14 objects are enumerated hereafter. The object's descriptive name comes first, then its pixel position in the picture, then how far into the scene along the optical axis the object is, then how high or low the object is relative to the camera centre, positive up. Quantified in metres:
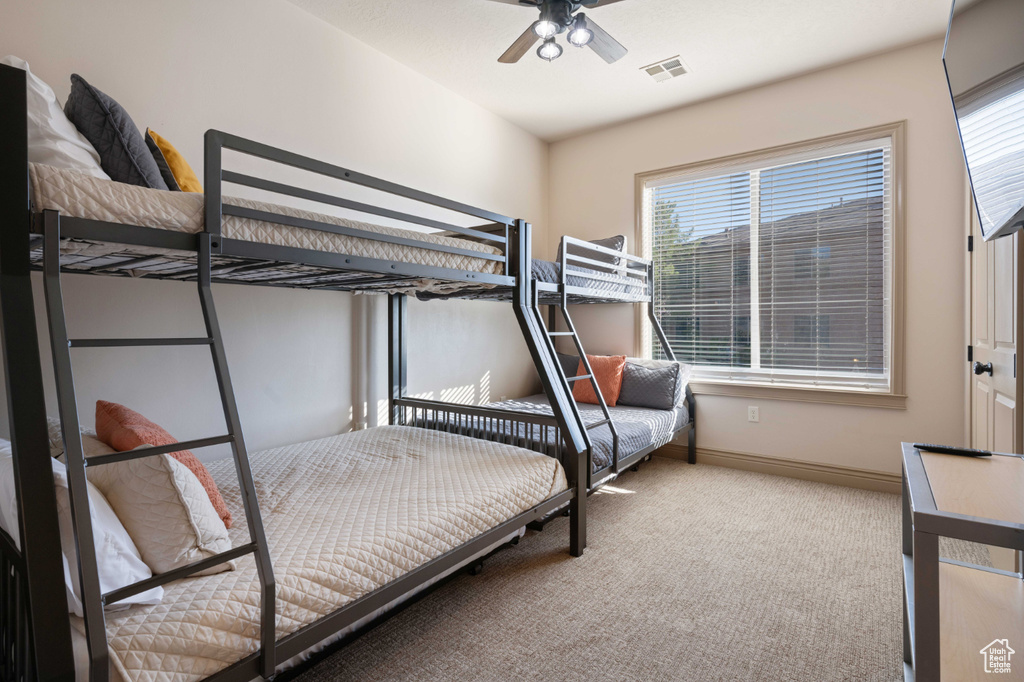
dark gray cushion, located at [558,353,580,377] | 4.01 -0.23
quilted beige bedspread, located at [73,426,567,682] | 1.02 -0.56
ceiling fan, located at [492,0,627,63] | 2.08 +1.35
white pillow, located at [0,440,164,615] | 0.99 -0.43
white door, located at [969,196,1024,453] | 1.72 -0.04
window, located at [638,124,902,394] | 3.19 +0.49
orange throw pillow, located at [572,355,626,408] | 3.73 -0.34
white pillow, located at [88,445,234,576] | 1.14 -0.40
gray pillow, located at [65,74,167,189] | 1.52 +0.63
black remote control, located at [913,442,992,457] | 1.32 -0.32
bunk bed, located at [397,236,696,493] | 2.56 -0.48
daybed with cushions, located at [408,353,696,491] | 2.59 -0.52
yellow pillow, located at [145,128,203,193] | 1.73 +0.62
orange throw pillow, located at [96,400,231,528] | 1.37 -0.27
